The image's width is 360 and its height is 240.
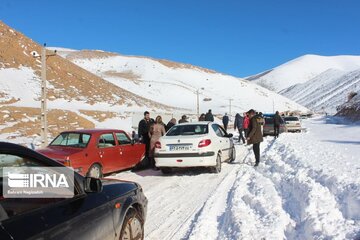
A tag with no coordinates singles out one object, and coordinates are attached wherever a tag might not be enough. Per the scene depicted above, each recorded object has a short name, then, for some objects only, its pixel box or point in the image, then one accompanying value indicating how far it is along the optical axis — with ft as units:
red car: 30.32
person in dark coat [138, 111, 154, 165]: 44.92
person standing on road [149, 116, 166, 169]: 42.29
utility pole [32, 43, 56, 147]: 49.19
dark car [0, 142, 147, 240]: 9.15
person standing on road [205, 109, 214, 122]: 70.90
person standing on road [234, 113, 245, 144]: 70.04
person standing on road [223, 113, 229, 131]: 87.36
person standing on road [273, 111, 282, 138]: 74.43
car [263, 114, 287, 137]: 87.15
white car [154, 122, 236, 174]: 35.63
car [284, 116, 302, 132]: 103.86
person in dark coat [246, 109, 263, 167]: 40.60
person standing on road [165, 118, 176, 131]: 55.01
